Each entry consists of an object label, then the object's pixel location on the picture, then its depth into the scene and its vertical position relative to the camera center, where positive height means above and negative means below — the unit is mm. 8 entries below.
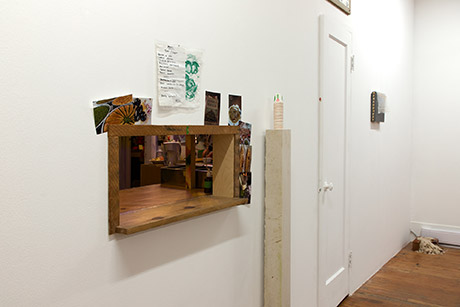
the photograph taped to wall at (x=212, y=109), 1747 +137
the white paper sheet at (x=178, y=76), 1514 +247
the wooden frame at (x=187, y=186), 1320 -188
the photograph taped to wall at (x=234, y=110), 1893 +146
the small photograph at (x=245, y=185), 1907 -200
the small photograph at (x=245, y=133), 1956 +41
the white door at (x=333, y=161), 2859 -138
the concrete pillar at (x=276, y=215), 2104 -370
